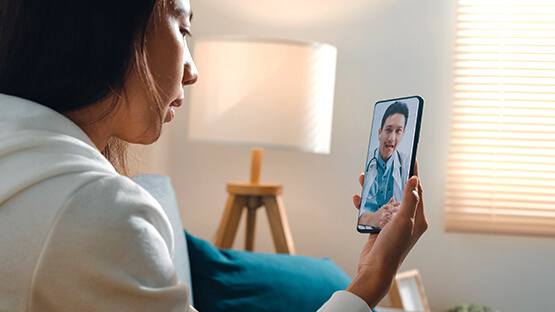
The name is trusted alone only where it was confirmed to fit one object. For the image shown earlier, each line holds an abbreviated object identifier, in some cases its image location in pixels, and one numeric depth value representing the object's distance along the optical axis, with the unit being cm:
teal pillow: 149
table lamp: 206
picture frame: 226
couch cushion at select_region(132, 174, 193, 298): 139
